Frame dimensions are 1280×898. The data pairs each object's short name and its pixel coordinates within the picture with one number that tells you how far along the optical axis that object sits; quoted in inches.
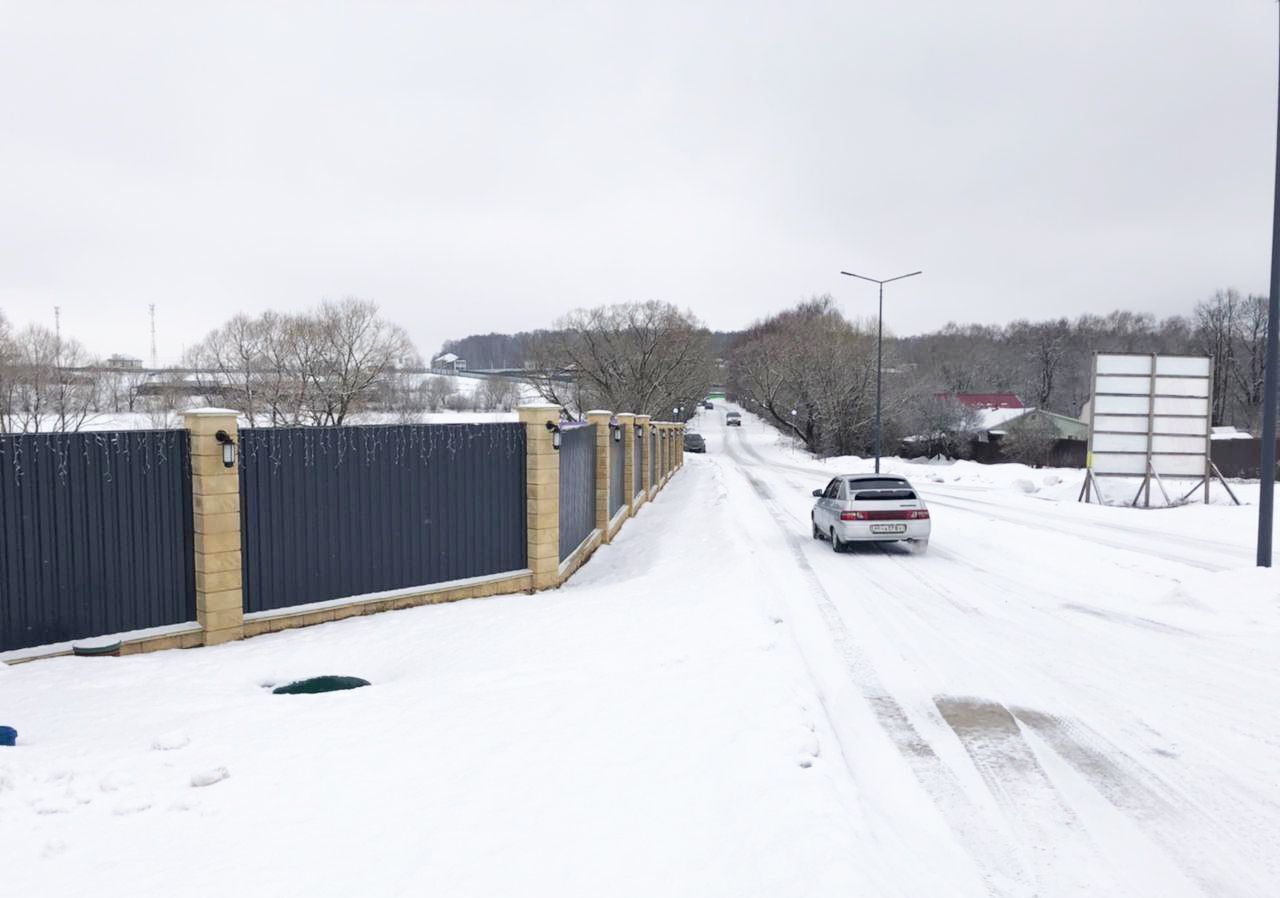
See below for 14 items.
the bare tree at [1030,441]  1907.0
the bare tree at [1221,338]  2819.9
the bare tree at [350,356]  2233.0
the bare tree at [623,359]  2277.3
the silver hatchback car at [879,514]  562.3
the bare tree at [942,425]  2186.3
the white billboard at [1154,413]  929.5
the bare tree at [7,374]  1744.6
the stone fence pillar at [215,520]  326.6
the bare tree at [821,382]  2503.7
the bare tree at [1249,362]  2751.0
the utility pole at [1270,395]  460.1
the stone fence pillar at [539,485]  459.2
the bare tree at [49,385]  1859.0
